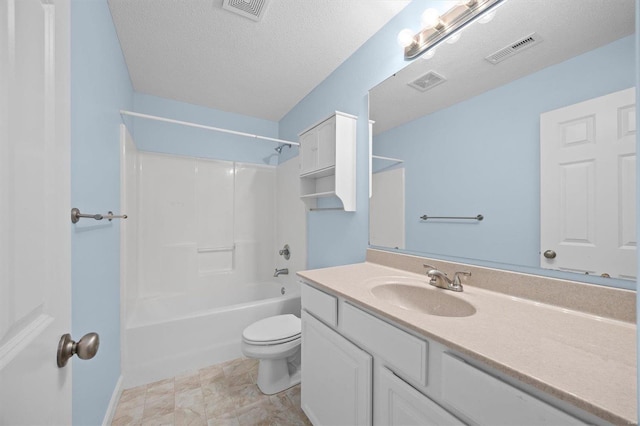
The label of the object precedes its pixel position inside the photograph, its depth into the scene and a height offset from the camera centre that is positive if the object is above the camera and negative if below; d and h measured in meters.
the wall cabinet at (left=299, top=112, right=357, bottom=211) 1.72 +0.45
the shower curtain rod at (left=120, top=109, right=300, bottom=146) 1.74 +0.75
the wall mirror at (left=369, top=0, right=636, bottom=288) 0.78 +0.35
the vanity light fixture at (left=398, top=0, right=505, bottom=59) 1.09 +0.95
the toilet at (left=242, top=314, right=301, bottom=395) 1.60 -0.91
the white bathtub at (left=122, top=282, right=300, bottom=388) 1.75 -0.95
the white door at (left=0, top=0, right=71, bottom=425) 0.35 +0.01
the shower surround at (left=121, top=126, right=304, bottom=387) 1.81 -0.50
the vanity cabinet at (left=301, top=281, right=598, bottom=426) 0.56 -0.53
